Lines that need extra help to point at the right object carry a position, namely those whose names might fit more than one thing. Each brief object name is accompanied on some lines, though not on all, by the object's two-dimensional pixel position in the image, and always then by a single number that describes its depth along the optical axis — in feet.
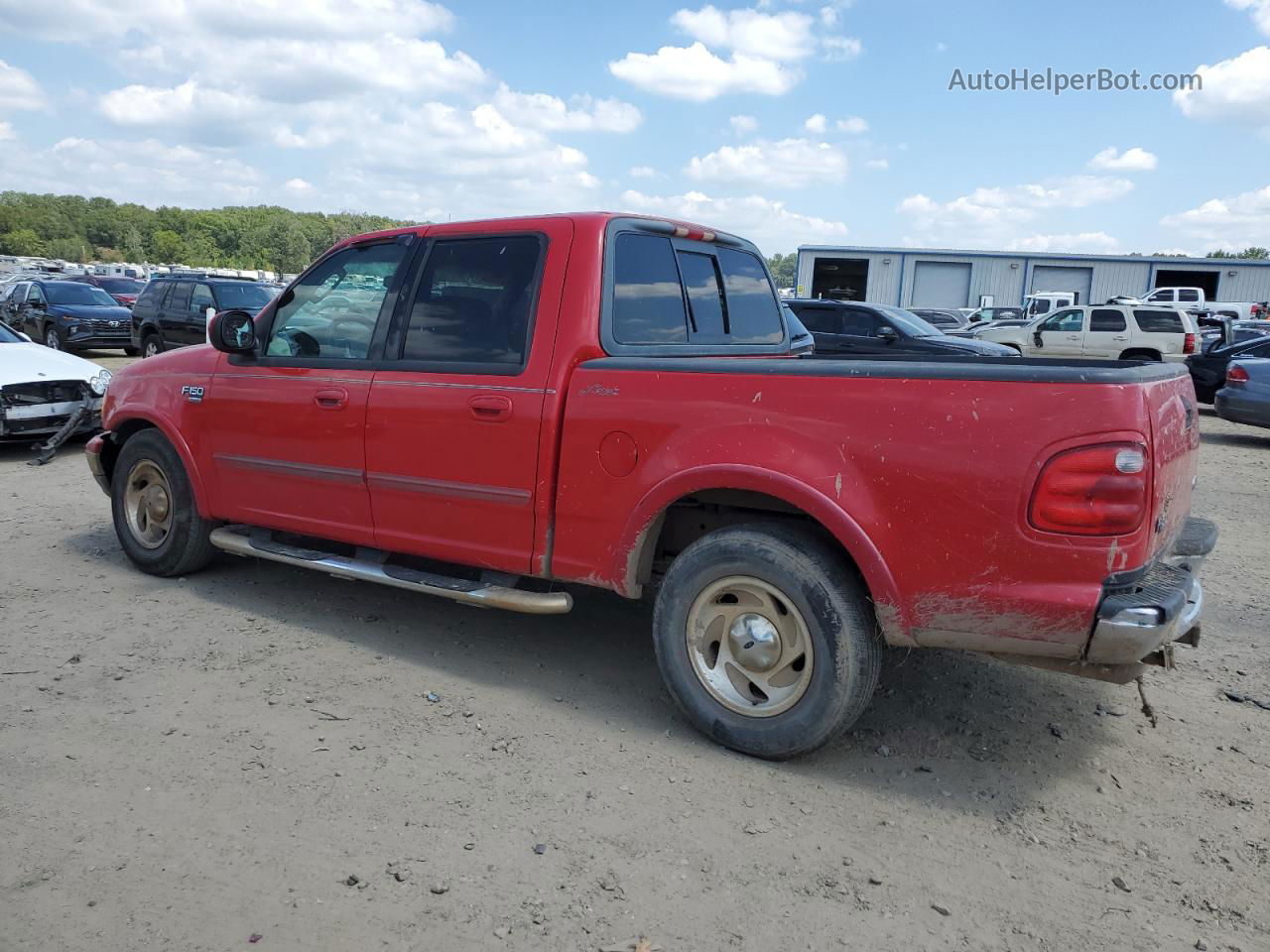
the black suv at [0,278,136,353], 62.95
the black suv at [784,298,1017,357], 43.98
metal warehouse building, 148.66
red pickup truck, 9.28
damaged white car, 29.81
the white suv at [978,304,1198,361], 62.75
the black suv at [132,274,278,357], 53.11
